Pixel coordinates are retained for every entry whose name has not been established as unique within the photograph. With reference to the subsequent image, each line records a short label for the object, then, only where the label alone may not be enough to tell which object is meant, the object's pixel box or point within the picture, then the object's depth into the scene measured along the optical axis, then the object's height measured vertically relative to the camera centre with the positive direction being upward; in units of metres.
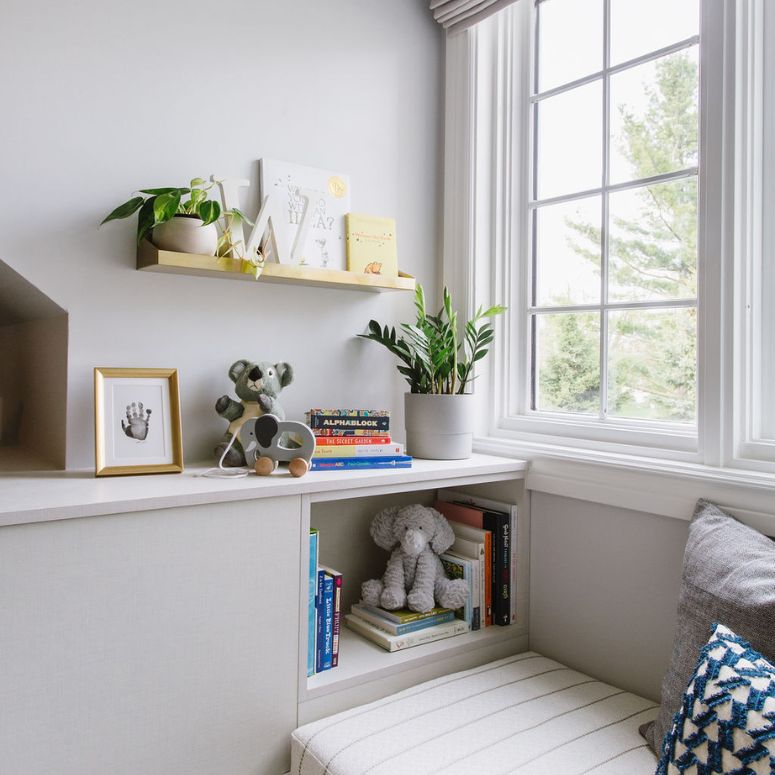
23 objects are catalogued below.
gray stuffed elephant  1.69 -0.48
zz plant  1.82 +0.11
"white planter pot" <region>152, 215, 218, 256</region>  1.46 +0.33
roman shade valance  1.92 +1.14
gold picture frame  1.39 -0.09
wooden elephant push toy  1.47 -0.13
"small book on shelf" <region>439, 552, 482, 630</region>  1.75 -0.54
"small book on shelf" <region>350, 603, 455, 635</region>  1.63 -0.60
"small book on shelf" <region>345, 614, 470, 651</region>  1.61 -0.63
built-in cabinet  1.07 -0.44
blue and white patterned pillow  0.85 -0.45
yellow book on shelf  1.84 +0.40
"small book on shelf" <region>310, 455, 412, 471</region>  1.53 -0.19
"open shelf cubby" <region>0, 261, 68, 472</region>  1.48 +0.02
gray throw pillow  1.07 -0.36
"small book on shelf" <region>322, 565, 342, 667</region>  1.49 -0.54
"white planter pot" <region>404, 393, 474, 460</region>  1.80 -0.11
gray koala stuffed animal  1.56 -0.04
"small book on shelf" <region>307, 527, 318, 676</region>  1.42 -0.48
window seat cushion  1.21 -0.70
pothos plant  1.39 +0.39
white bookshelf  1.42 -0.59
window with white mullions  1.63 +0.48
